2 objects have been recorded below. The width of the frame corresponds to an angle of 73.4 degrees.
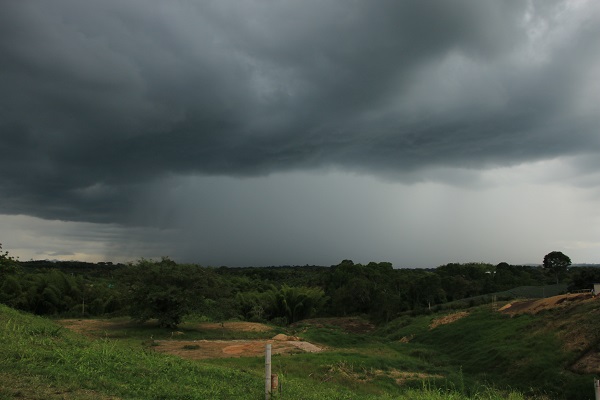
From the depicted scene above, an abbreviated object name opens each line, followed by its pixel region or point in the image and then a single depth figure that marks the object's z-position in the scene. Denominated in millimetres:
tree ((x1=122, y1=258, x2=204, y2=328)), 27516
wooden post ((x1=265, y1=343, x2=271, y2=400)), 8385
